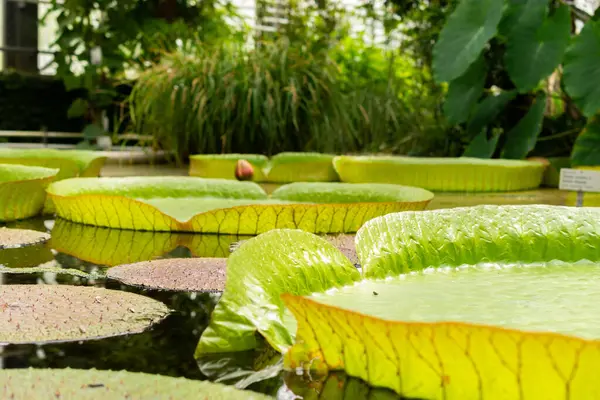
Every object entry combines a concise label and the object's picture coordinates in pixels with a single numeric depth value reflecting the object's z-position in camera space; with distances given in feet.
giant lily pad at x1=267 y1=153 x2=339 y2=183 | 14.74
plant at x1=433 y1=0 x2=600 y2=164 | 14.70
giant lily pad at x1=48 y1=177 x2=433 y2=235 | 7.40
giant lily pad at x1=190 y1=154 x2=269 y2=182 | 14.69
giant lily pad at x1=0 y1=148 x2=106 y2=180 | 12.00
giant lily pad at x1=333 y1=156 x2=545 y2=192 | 14.21
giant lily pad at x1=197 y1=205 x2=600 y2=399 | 2.58
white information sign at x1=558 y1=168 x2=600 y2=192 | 8.18
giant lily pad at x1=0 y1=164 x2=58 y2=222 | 8.45
